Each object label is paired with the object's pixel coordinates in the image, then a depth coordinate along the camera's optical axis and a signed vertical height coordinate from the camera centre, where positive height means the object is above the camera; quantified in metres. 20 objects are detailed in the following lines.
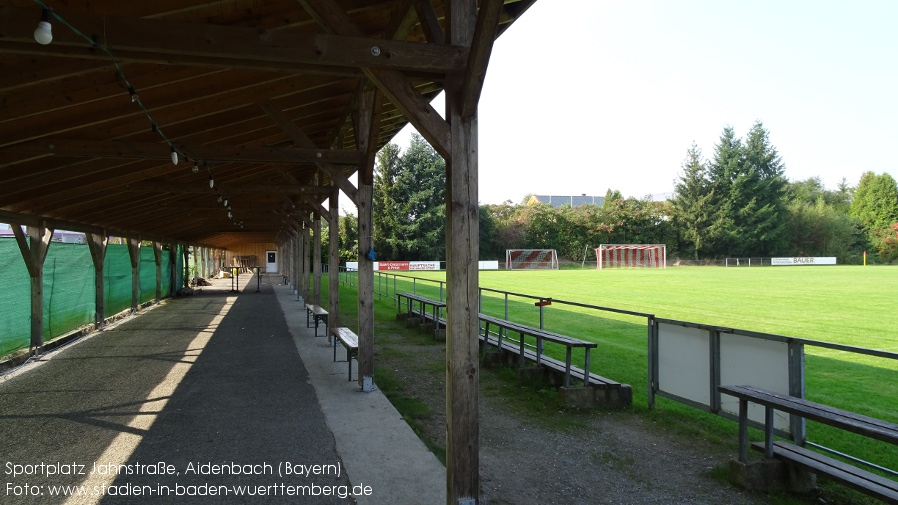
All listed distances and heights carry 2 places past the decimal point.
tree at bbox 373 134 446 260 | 51.22 +4.61
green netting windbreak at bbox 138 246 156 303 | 17.28 -0.58
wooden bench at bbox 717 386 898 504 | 3.08 -1.17
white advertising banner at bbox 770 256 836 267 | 56.03 -1.37
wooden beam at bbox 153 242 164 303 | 18.23 -0.11
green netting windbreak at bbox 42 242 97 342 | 9.66 -0.59
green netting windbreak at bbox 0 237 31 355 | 7.84 -0.59
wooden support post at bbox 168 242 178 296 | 21.39 -0.38
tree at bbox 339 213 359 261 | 53.19 +1.61
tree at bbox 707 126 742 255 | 56.50 +6.18
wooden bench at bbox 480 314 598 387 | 5.96 -1.02
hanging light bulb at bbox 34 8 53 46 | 2.74 +1.10
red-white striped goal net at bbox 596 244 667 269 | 54.75 -0.58
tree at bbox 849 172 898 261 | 59.49 +4.16
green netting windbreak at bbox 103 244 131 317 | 13.46 -0.55
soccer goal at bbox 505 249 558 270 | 54.78 -0.77
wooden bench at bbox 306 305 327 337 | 10.99 -1.18
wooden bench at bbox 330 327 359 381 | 7.15 -1.18
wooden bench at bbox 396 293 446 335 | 10.76 -1.19
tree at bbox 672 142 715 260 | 57.66 +4.70
